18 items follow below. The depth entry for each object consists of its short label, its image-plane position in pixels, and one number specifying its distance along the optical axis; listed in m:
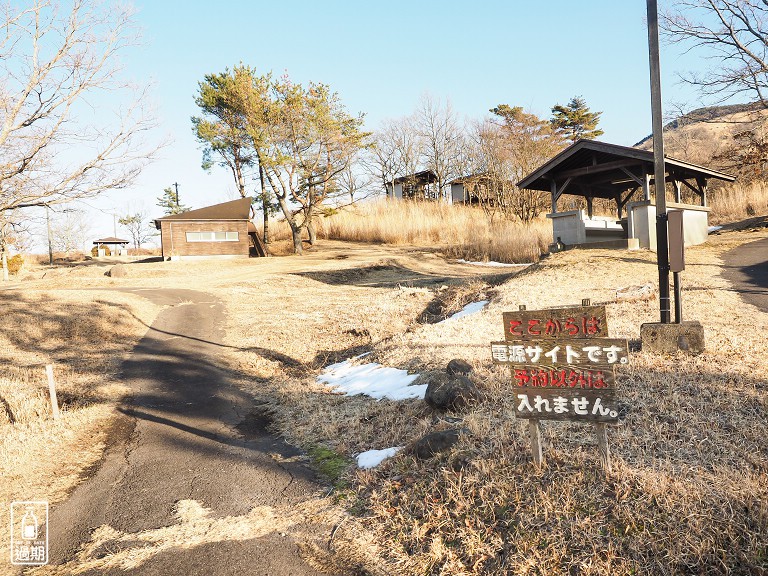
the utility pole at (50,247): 43.48
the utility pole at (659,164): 6.57
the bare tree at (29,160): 8.03
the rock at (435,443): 4.36
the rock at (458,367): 6.37
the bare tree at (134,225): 71.12
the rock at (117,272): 25.59
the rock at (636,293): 9.80
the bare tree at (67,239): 57.00
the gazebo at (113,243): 53.34
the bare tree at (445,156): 43.47
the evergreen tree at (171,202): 60.38
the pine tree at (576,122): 46.75
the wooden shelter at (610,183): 14.68
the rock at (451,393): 5.48
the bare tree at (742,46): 18.02
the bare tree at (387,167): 48.91
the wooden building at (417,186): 45.00
